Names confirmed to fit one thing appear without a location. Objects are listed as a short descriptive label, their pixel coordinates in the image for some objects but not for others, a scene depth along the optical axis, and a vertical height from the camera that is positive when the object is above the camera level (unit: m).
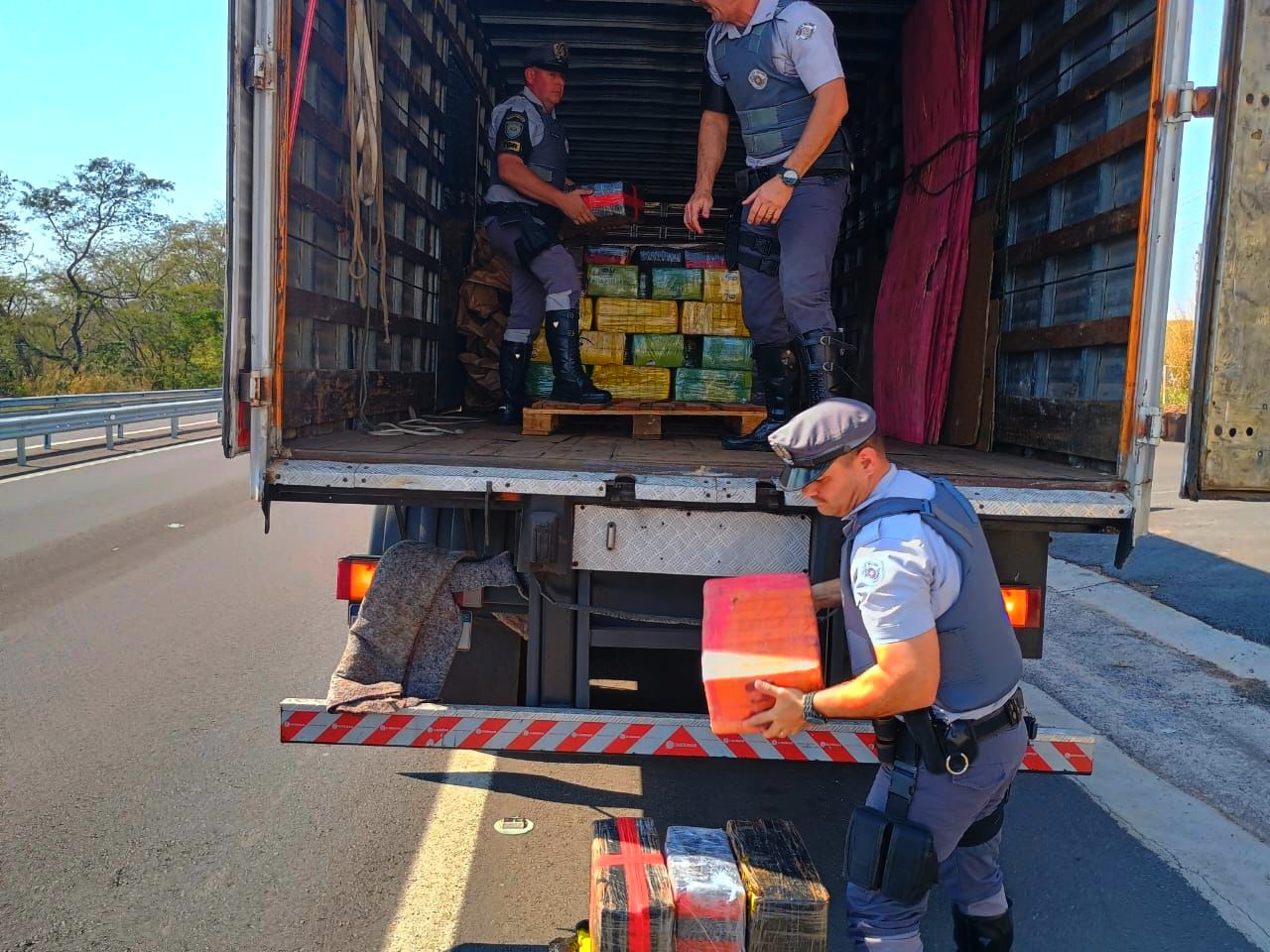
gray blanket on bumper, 3.25 -0.83
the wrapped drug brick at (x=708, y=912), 2.48 -1.31
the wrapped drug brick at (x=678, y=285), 6.39 +0.60
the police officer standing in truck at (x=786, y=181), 4.15 +0.87
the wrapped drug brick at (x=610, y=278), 6.39 +0.63
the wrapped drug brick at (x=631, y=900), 2.42 -1.26
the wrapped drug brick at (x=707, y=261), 6.38 +0.75
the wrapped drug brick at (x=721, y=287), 6.38 +0.59
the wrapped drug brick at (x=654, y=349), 6.42 +0.18
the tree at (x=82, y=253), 36.91 +3.86
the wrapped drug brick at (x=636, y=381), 6.41 -0.02
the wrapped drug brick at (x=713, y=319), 6.42 +0.39
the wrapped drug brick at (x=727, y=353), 6.45 +0.18
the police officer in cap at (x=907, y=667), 2.24 -0.65
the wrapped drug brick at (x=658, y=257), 6.44 +0.77
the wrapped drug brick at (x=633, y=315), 6.39 +0.39
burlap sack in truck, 6.58 +0.34
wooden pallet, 4.86 -0.17
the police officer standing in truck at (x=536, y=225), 5.45 +0.81
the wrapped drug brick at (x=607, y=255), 6.39 +0.76
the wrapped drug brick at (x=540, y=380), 6.33 -0.04
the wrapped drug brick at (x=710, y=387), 6.45 -0.04
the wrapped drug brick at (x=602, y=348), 6.38 +0.18
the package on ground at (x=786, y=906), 2.46 -1.27
